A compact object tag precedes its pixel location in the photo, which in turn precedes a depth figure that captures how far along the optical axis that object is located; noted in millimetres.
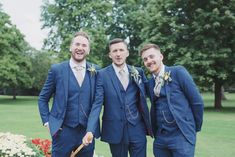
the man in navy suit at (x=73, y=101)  5512
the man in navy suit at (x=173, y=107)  5414
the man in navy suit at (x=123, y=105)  5703
